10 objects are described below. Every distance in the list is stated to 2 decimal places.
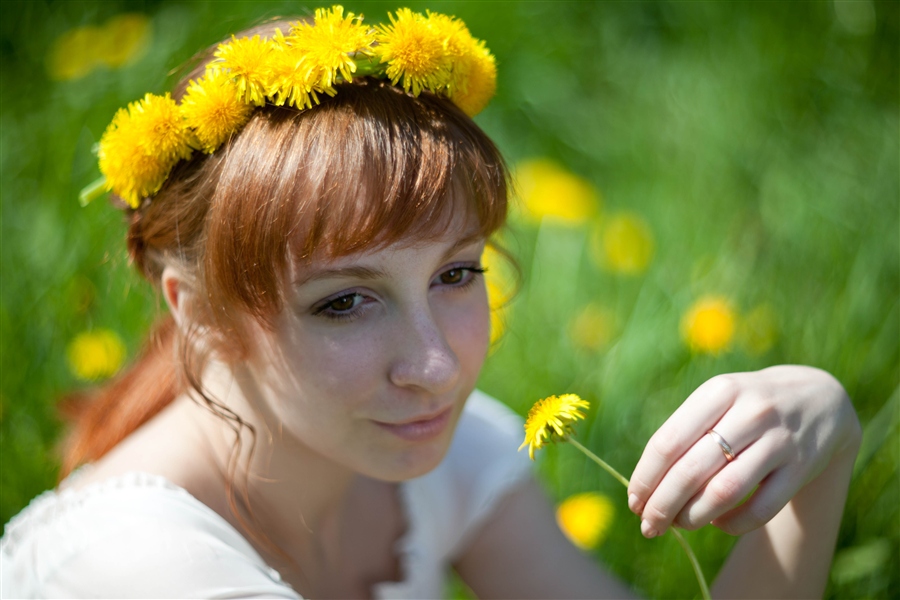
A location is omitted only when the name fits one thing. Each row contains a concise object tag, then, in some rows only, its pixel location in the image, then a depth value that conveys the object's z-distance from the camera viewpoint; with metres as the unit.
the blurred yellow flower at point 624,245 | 2.57
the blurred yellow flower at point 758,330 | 2.07
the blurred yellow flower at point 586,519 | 1.90
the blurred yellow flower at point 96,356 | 2.23
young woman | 1.15
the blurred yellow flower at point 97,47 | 3.10
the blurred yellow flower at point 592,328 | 2.42
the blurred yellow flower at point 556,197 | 2.85
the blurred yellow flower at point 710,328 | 2.02
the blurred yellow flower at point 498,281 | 2.11
